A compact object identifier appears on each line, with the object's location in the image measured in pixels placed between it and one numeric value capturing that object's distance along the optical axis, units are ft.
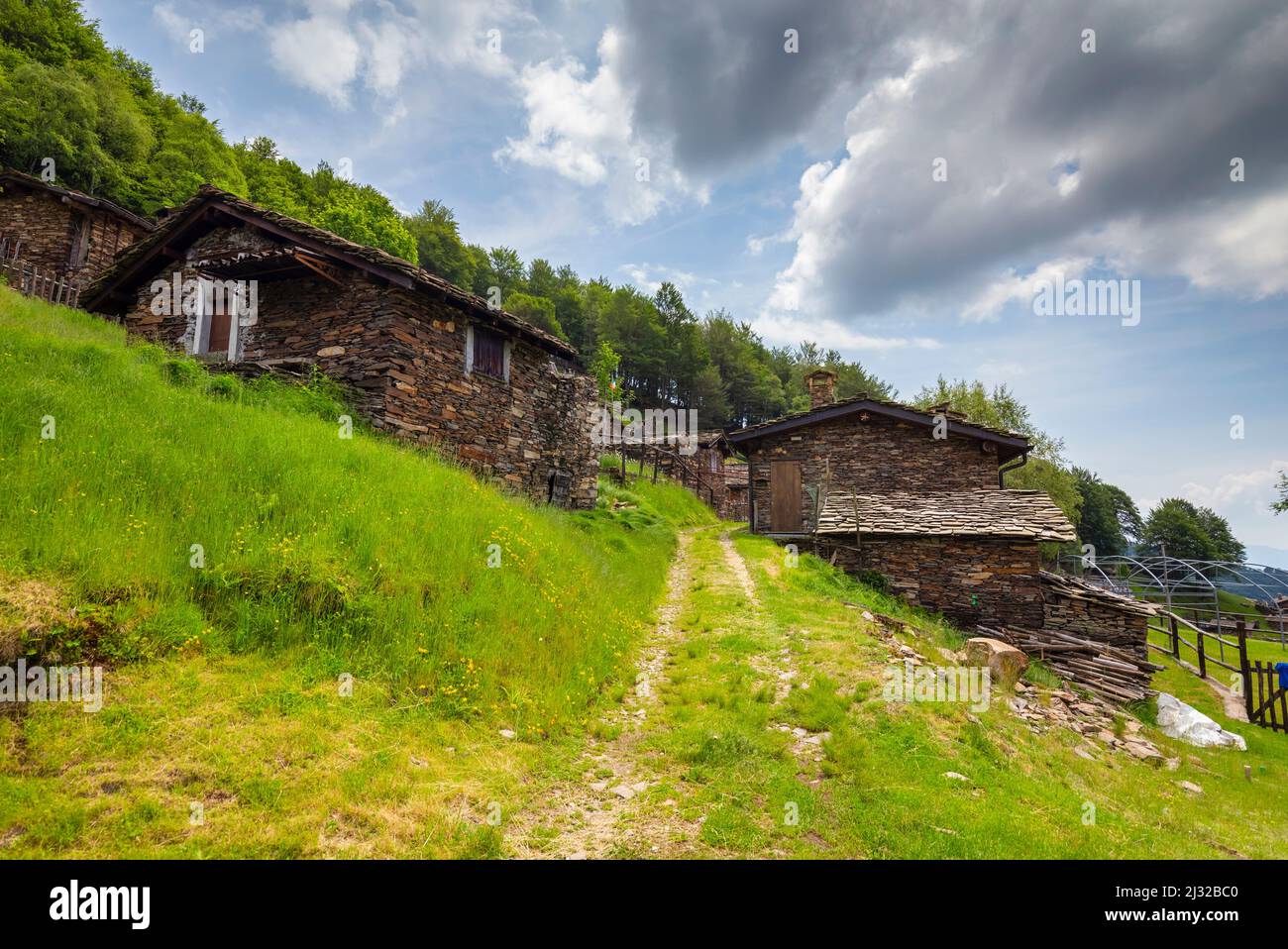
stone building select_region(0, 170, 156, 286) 63.67
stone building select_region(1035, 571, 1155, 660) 42.65
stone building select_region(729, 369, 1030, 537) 66.13
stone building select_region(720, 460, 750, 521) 121.90
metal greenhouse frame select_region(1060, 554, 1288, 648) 74.87
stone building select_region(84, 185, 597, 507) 38.78
